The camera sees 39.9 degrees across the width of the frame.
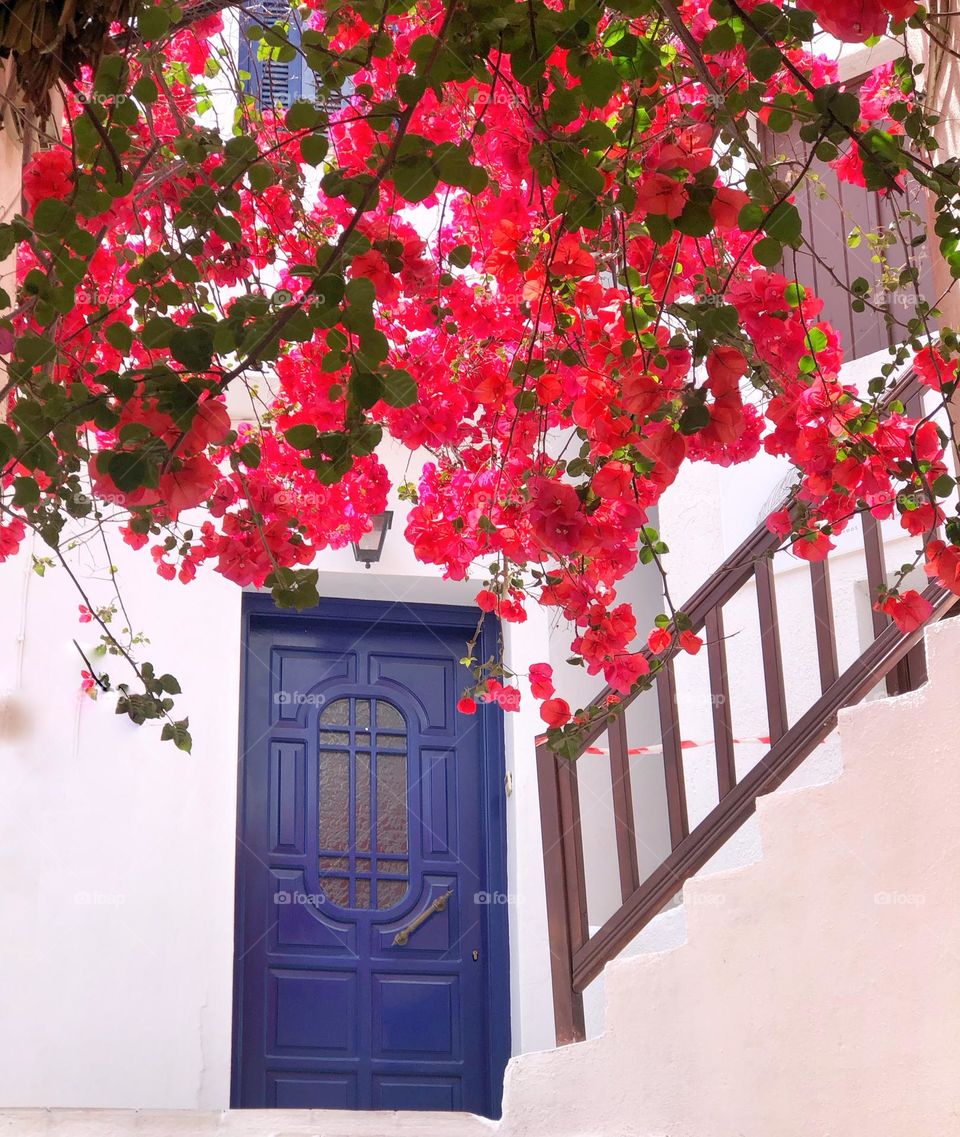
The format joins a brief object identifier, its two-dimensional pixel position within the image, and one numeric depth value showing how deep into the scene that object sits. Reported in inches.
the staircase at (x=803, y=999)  114.5
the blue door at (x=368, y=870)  200.1
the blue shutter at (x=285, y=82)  213.9
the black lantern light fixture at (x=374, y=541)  209.0
